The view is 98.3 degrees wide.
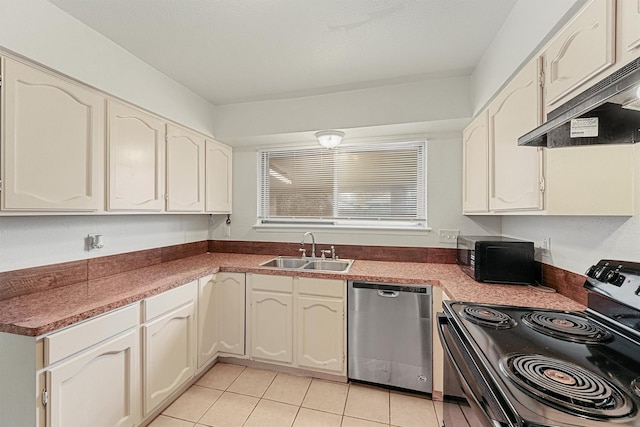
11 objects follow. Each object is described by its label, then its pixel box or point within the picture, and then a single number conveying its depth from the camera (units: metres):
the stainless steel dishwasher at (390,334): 1.98
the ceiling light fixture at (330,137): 2.50
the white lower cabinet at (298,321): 2.14
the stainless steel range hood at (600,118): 0.68
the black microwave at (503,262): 1.74
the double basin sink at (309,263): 2.64
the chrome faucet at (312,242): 2.77
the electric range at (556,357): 0.65
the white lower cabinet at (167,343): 1.67
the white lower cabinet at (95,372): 1.19
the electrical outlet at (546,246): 1.67
